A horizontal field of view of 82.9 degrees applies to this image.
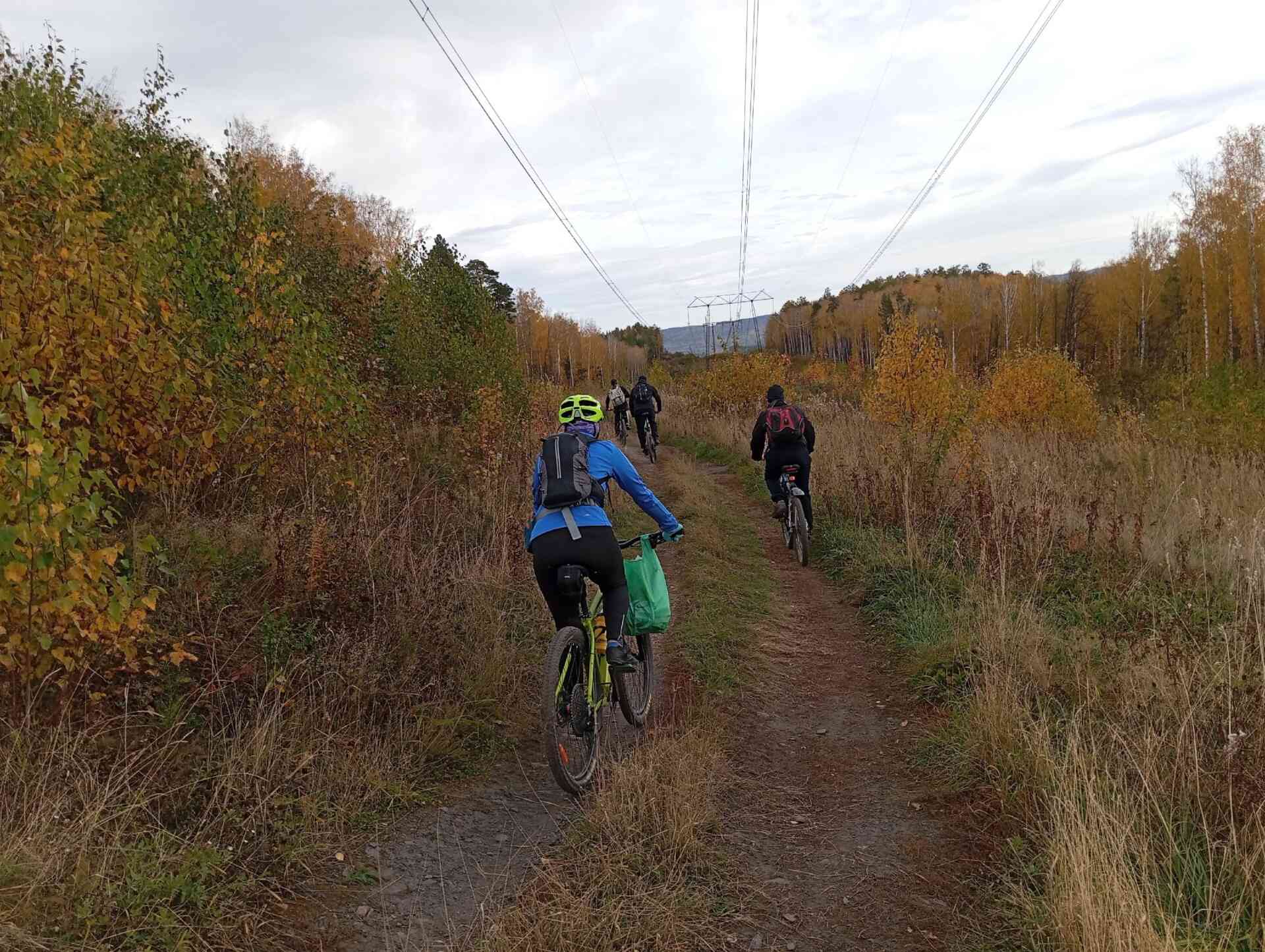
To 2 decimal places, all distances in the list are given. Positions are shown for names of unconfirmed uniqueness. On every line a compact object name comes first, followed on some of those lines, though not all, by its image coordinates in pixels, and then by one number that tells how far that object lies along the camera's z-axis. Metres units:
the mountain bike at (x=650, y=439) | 18.38
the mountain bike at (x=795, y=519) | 8.99
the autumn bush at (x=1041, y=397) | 16.48
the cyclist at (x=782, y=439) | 9.17
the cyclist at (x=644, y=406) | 18.36
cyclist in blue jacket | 4.10
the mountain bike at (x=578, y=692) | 3.76
